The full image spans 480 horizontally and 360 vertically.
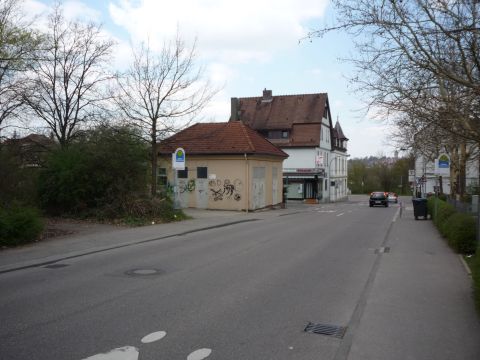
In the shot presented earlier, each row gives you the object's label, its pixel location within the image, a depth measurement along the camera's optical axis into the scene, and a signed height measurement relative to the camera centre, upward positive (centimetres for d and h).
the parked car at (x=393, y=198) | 6109 -124
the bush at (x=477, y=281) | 636 -127
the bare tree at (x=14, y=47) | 1578 +483
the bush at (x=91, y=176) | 1970 +50
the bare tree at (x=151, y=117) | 2242 +334
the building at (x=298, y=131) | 5450 +661
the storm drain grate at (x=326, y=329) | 577 -174
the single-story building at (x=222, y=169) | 2958 +119
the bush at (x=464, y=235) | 1255 -125
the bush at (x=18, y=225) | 1249 -100
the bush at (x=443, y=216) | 1638 -104
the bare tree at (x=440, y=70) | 901 +249
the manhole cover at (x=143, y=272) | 924 -164
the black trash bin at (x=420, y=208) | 2709 -111
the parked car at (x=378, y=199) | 4616 -103
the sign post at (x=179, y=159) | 2091 +127
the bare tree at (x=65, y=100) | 2425 +454
